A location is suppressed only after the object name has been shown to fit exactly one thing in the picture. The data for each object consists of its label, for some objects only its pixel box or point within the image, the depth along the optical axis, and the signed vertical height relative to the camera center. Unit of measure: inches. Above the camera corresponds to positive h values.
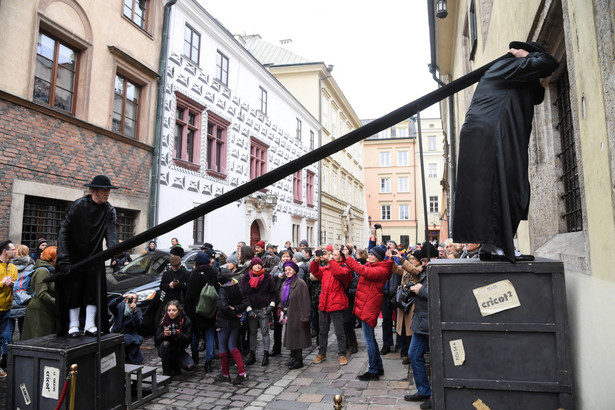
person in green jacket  219.8 -28.8
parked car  325.4 -19.1
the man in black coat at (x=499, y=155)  104.1 +25.0
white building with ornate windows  587.5 +204.3
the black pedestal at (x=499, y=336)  98.4 -18.1
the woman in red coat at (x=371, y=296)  252.8 -22.7
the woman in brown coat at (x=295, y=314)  283.6 -37.9
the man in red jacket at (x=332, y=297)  289.4 -26.3
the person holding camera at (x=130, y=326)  237.3 -38.1
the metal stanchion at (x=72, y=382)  113.2 -33.3
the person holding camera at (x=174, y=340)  256.7 -49.5
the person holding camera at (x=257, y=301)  293.6 -29.5
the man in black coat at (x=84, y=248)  151.1 +2.7
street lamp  397.4 +227.9
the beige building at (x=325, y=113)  1249.4 +446.6
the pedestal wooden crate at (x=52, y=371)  144.6 -39.4
